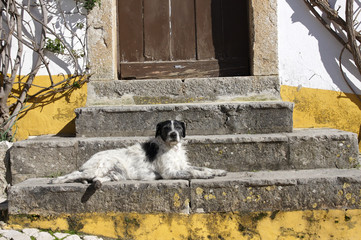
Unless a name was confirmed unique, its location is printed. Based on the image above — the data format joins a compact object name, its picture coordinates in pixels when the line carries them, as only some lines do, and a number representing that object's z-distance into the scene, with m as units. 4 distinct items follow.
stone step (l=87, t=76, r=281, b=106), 4.76
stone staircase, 3.18
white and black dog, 3.39
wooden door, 5.23
